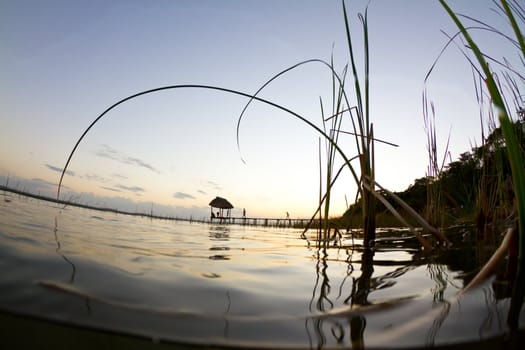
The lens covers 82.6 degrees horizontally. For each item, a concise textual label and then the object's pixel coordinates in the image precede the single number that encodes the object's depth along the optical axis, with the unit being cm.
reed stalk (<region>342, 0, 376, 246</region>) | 169
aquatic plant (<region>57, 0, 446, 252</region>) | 158
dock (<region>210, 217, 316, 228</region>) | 2875
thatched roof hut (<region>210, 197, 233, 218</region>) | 2914
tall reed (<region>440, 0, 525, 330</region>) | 81
